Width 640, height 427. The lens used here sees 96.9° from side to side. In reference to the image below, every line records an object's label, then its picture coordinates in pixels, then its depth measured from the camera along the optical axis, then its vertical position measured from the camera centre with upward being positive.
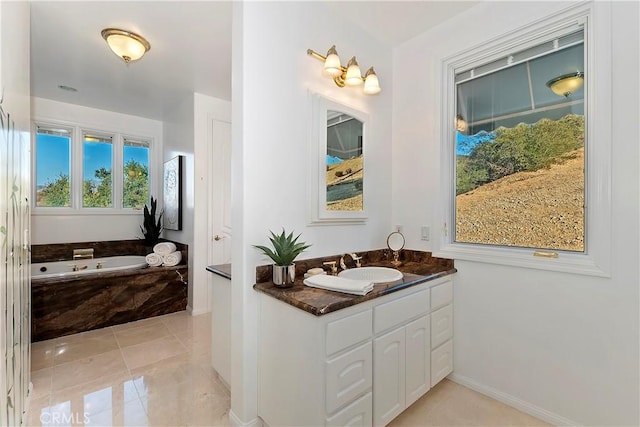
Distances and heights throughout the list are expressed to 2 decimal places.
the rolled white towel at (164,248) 3.67 -0.46
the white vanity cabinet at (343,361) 1.29 -0.76
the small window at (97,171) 4.04 +0.61
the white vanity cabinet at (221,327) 1.90 -0.80
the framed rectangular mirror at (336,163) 1.94 +0.37
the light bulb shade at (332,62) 1.84 +0.98
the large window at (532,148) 1.58 +0.43
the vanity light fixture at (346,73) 1.85 +0.97
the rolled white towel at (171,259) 3.61 -0.59
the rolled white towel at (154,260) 3.59 -0.60
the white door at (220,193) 3.63 +0.26
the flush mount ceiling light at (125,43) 2.20 +1.35
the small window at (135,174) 4.32 +0.61
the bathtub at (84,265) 3.29 -0.68
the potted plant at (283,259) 1.56 -0.25
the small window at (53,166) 3.74 +0.63
